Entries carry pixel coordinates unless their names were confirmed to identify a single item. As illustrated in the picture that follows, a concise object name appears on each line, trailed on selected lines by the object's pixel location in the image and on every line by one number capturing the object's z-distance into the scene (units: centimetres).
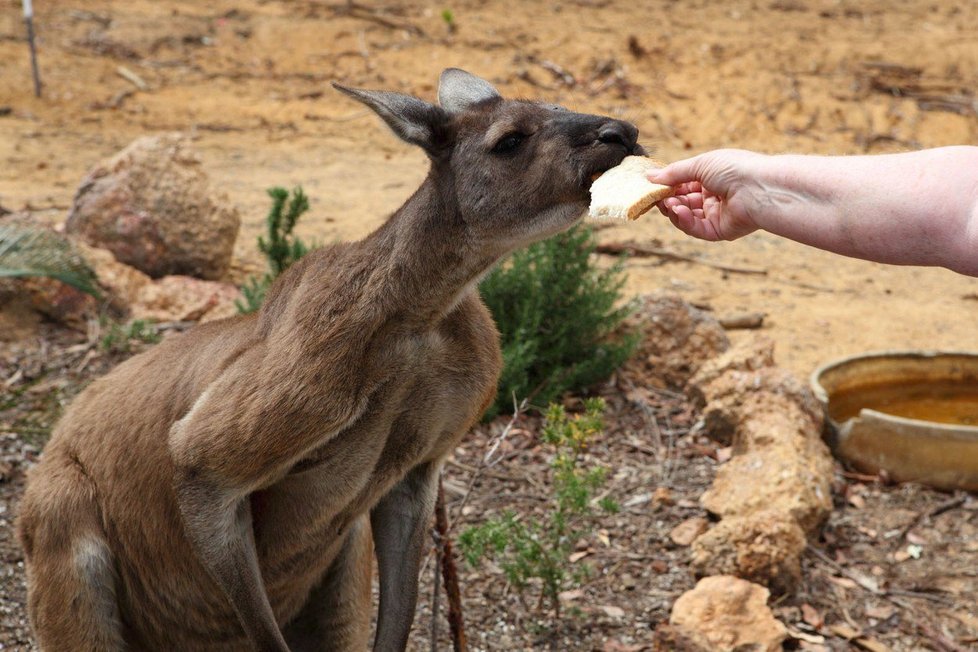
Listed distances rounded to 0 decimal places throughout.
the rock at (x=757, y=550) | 431
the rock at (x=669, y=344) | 603
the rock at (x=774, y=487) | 459
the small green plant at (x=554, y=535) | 380
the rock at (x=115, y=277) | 632
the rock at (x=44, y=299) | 609
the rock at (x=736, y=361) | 550
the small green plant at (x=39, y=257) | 523
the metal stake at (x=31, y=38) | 1174
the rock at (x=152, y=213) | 679
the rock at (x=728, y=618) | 393
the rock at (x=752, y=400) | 517
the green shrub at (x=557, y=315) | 559
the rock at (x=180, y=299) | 629
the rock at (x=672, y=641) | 388
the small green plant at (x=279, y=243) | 591
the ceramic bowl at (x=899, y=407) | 506
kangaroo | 301
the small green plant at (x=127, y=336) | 577
